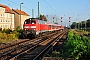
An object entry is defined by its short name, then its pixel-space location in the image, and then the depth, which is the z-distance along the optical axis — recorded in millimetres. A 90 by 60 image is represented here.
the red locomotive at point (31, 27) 32406
